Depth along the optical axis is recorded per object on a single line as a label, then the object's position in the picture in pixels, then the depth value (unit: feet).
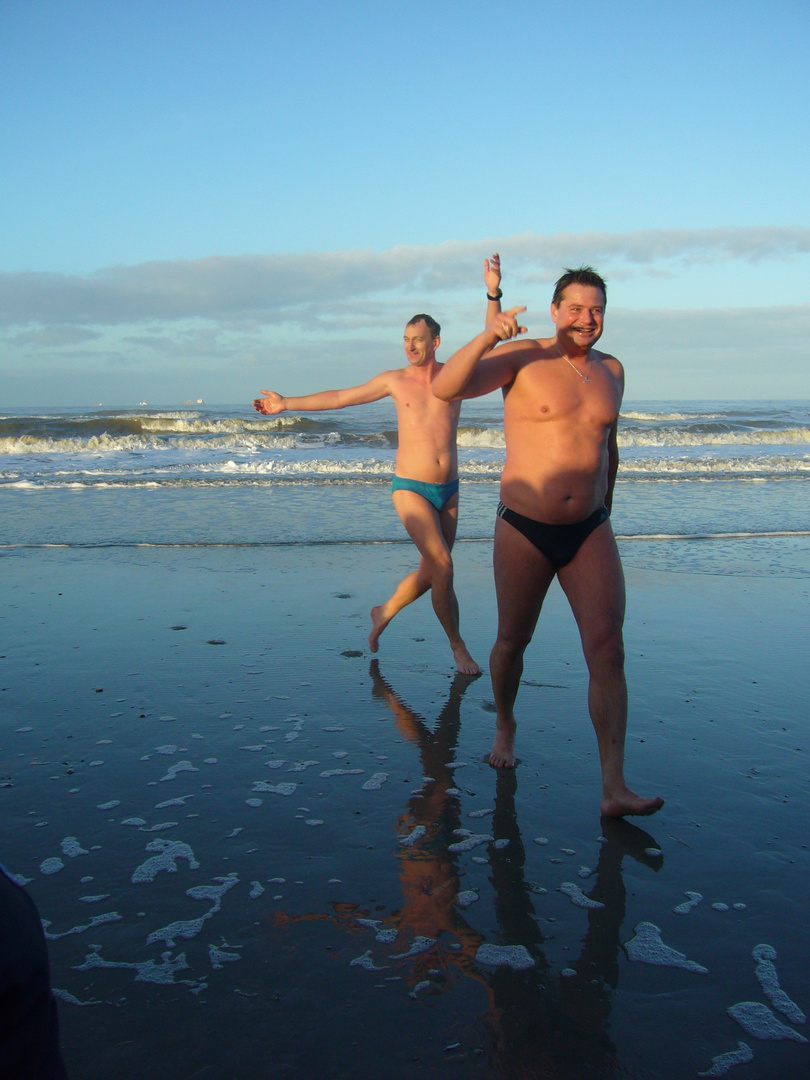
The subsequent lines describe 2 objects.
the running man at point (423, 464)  18.10
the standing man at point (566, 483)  11.32
